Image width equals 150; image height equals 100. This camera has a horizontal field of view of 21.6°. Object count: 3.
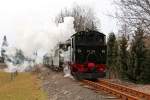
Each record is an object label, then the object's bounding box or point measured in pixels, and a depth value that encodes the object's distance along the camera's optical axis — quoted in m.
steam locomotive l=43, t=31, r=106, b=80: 29.83
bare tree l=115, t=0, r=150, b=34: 23.61
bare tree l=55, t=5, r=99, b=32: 78.28
